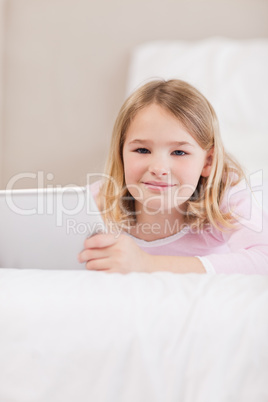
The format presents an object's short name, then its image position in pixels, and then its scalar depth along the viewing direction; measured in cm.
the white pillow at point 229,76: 161
